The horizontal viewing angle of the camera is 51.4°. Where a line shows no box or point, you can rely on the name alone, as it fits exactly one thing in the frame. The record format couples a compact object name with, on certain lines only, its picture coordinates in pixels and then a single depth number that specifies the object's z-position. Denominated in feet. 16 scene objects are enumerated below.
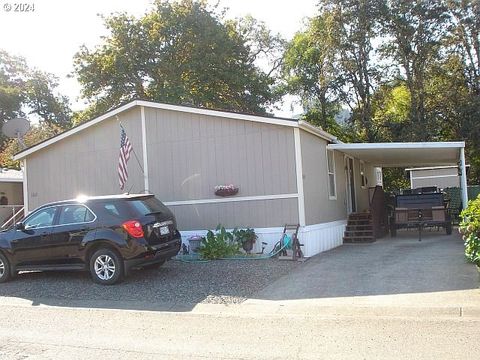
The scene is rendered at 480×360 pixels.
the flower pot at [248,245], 38.91
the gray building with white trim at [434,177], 91.15
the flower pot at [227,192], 40.16
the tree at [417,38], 82.48
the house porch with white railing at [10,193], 64.03
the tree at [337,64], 85.87
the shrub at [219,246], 37.83
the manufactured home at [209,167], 39.01
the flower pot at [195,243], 39.45
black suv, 29.71
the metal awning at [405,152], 45.38
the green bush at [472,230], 25.89
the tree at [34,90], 140.36
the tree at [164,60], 85.66
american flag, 40.57
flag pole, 44.27
